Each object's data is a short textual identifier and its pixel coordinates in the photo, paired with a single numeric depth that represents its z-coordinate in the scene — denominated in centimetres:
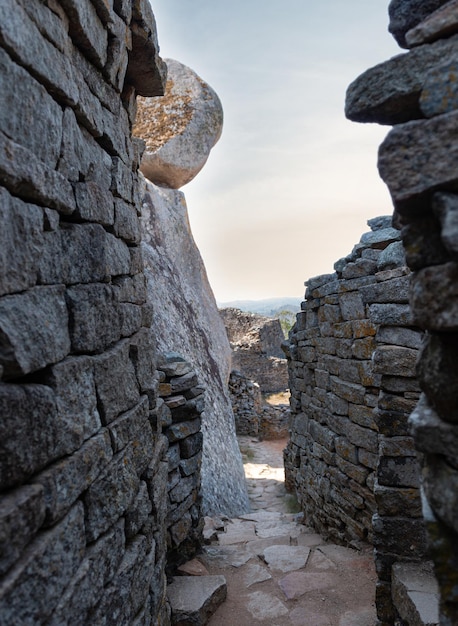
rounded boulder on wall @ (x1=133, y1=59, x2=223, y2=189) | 1023
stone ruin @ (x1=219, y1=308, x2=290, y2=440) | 1477
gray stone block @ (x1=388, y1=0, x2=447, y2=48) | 146
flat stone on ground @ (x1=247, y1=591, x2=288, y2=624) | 384
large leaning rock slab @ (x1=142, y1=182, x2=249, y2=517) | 761
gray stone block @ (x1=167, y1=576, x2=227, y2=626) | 355
